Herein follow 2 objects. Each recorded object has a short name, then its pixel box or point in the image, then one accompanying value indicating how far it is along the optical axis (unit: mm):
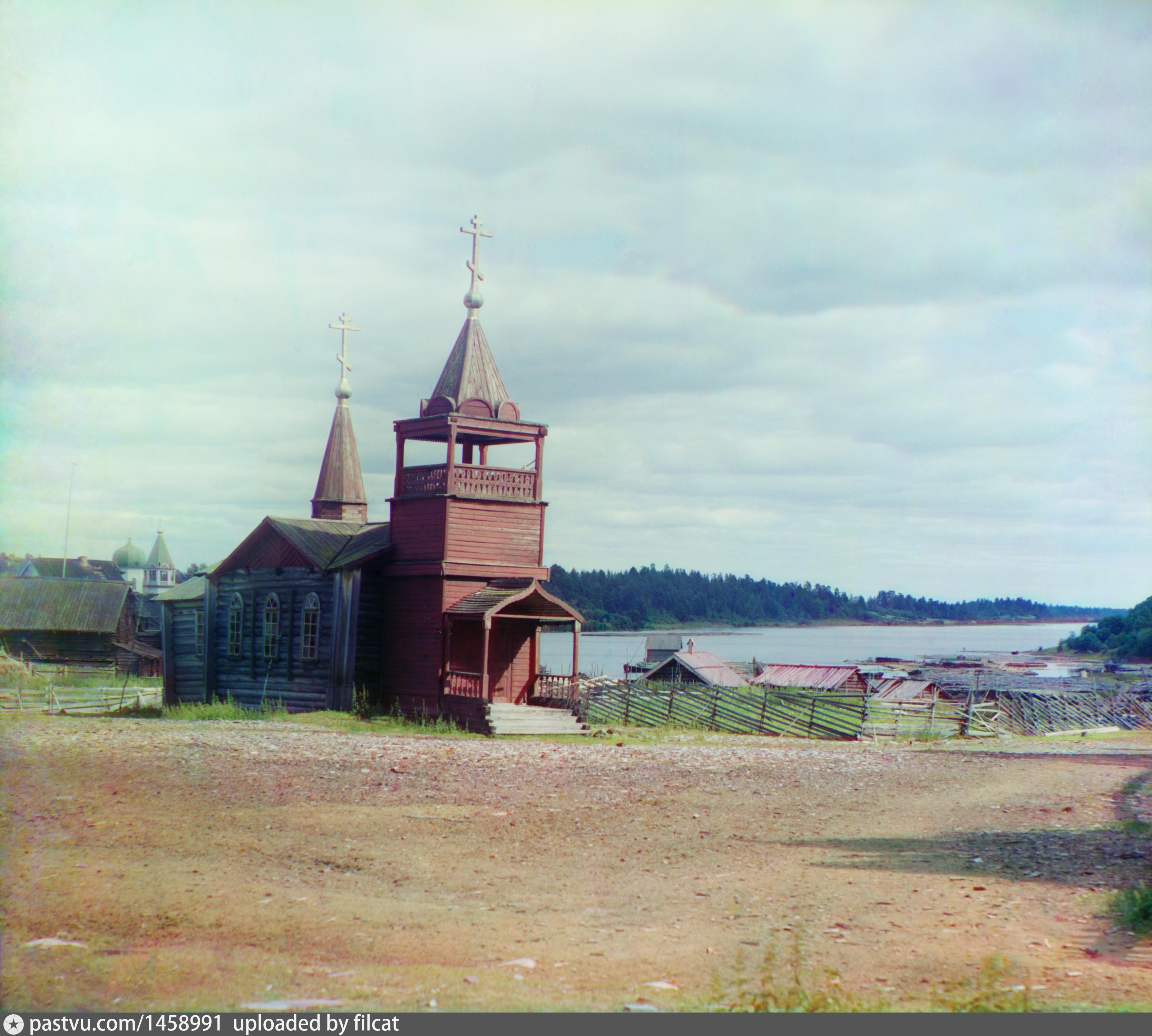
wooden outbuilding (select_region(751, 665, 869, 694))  58125
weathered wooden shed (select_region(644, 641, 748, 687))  60125
